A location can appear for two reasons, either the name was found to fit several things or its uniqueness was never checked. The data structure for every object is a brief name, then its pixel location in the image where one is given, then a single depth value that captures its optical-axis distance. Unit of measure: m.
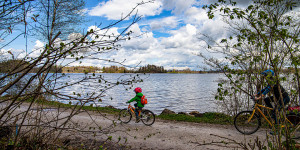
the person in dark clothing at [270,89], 3.44
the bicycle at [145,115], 9.74
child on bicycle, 9.59
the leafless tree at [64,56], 2.53
